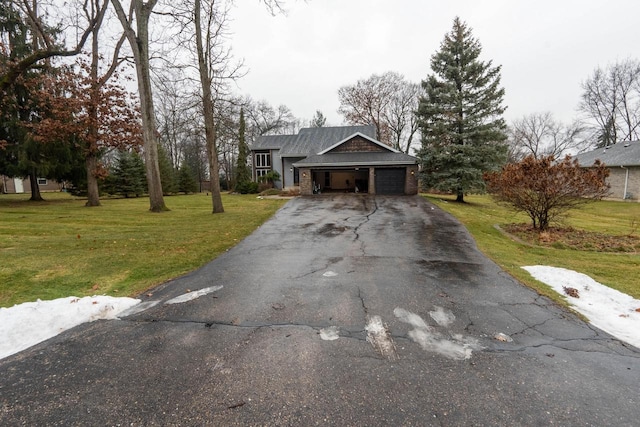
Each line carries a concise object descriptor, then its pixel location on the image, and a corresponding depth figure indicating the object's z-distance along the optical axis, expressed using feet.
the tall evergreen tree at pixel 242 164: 93.15
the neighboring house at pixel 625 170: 70.59
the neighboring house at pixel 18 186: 122.21
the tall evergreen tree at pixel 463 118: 61.16
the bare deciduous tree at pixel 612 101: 104.83
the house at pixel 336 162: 72.02
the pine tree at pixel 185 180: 109.40
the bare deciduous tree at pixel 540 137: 139.33
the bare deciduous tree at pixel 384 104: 124.98
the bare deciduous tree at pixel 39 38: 37.01
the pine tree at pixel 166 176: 97.26
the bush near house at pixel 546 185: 30.30
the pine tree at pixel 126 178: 87.81
